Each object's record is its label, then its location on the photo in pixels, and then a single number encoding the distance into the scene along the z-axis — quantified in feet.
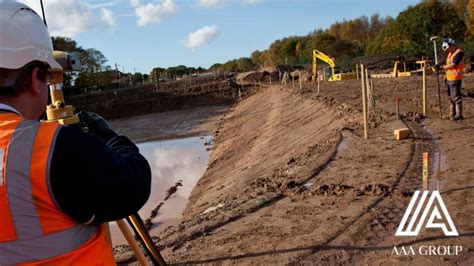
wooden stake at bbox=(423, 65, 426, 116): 38.07
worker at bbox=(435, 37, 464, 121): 34.50
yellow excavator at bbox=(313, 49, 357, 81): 101.76
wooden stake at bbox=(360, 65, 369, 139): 30.01
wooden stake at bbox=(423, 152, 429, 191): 18.07
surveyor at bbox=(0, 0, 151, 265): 4.72
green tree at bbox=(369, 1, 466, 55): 156.87
